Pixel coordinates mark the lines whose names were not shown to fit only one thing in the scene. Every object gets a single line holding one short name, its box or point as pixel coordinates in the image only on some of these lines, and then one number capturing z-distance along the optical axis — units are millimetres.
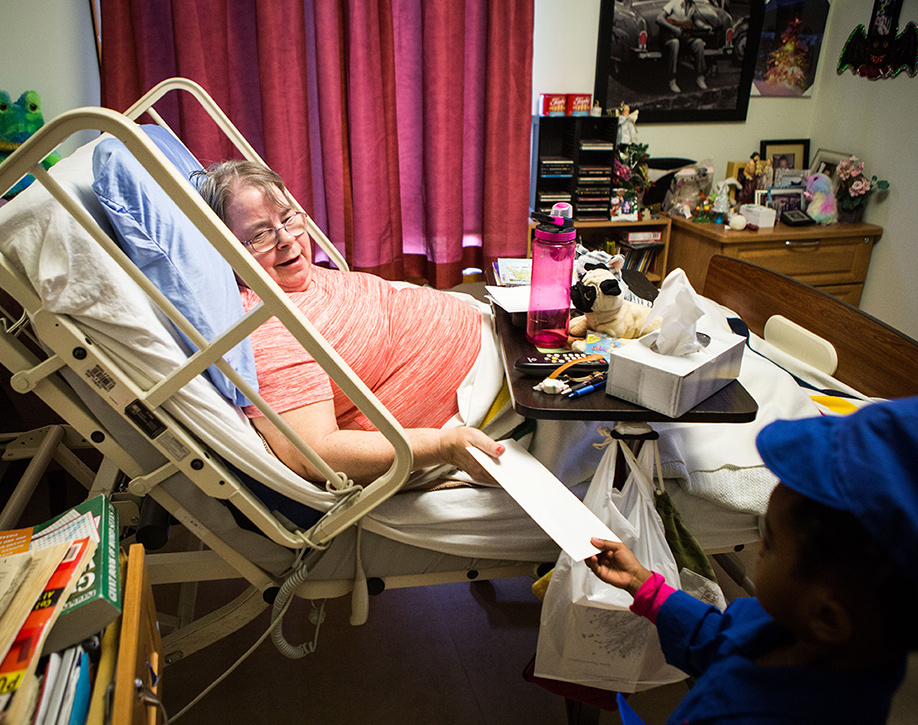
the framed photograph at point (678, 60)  2971
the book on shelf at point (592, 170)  2898
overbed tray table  1088
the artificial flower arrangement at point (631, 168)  2994
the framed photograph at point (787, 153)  3381
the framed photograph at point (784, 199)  3123
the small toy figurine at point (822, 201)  3109
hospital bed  951
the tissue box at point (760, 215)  3002
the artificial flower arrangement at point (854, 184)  3080
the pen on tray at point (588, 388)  1124
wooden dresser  2955
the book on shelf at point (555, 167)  2891
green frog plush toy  2119
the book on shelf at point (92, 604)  803
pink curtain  2324
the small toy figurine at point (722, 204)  3076
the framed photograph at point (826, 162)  3289
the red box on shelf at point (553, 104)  2846
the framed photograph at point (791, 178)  3193
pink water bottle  1301
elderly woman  1242
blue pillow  1077
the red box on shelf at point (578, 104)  2838
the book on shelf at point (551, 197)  2928
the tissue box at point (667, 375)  1058
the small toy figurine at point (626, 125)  2938
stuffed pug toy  1334
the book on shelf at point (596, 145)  2879
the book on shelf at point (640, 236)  3102
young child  507
